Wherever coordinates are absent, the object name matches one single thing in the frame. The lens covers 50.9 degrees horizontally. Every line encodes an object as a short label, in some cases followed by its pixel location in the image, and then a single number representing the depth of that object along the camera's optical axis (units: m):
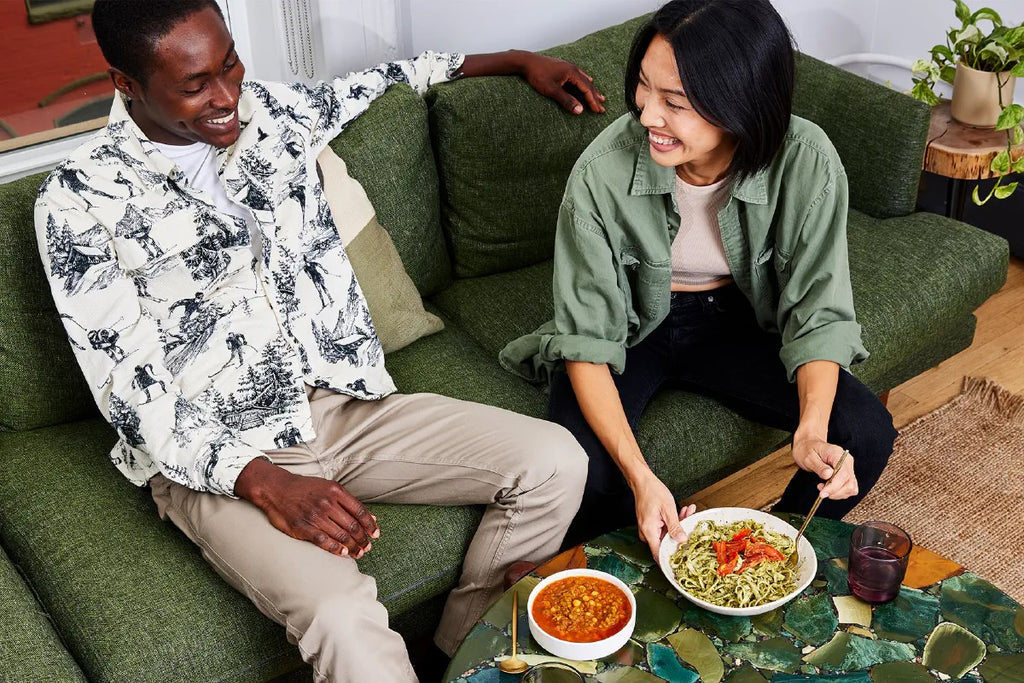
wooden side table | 2.64
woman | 1.68
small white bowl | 1.36
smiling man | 1.56
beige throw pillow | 2.01
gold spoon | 1.35
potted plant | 2.64
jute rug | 2.19
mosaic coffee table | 1.35
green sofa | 1.57
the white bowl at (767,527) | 1.42
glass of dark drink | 1.42
